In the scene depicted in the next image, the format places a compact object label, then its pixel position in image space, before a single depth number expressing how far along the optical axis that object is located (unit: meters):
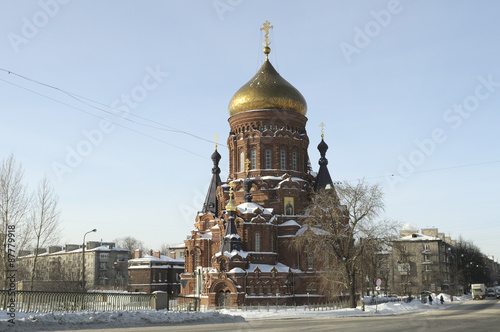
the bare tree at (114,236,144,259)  135.07
